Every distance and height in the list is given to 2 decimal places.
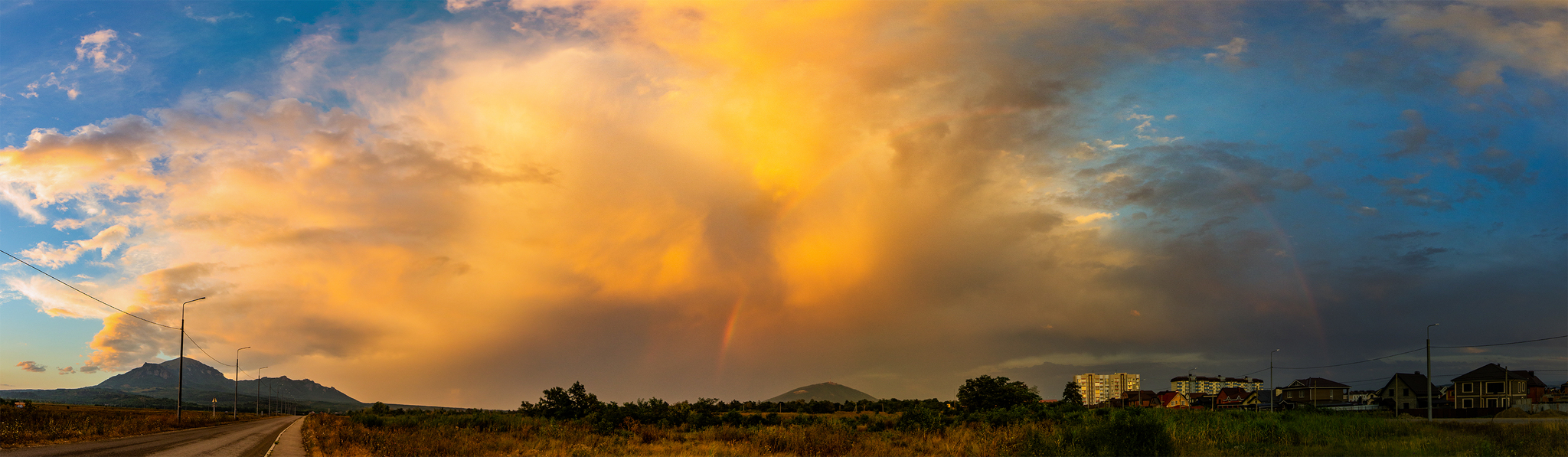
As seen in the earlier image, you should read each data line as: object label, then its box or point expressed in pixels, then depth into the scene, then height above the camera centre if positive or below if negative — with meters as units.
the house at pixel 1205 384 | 176.62 -21.70
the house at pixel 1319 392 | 112.90 -14.78
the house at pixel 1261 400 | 116.96 -17.94
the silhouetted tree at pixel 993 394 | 71.81 -9.79
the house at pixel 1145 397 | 134.02 -20.01
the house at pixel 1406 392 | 95.32 -12.60
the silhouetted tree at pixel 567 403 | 62.31 -9.38
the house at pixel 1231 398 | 127.38 -17.99
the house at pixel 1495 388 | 81.06 -10.49
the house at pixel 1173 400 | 140.49 -20.38
